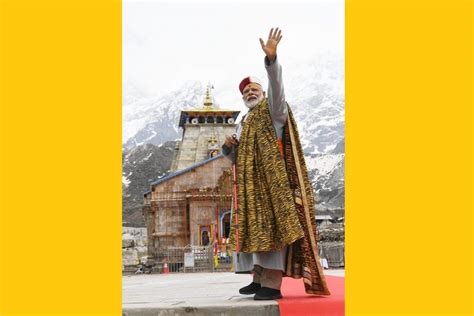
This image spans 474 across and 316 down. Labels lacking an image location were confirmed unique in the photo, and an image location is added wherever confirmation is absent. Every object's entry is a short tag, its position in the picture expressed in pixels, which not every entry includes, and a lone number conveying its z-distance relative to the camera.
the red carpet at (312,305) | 2.90
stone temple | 24.14
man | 3.28
